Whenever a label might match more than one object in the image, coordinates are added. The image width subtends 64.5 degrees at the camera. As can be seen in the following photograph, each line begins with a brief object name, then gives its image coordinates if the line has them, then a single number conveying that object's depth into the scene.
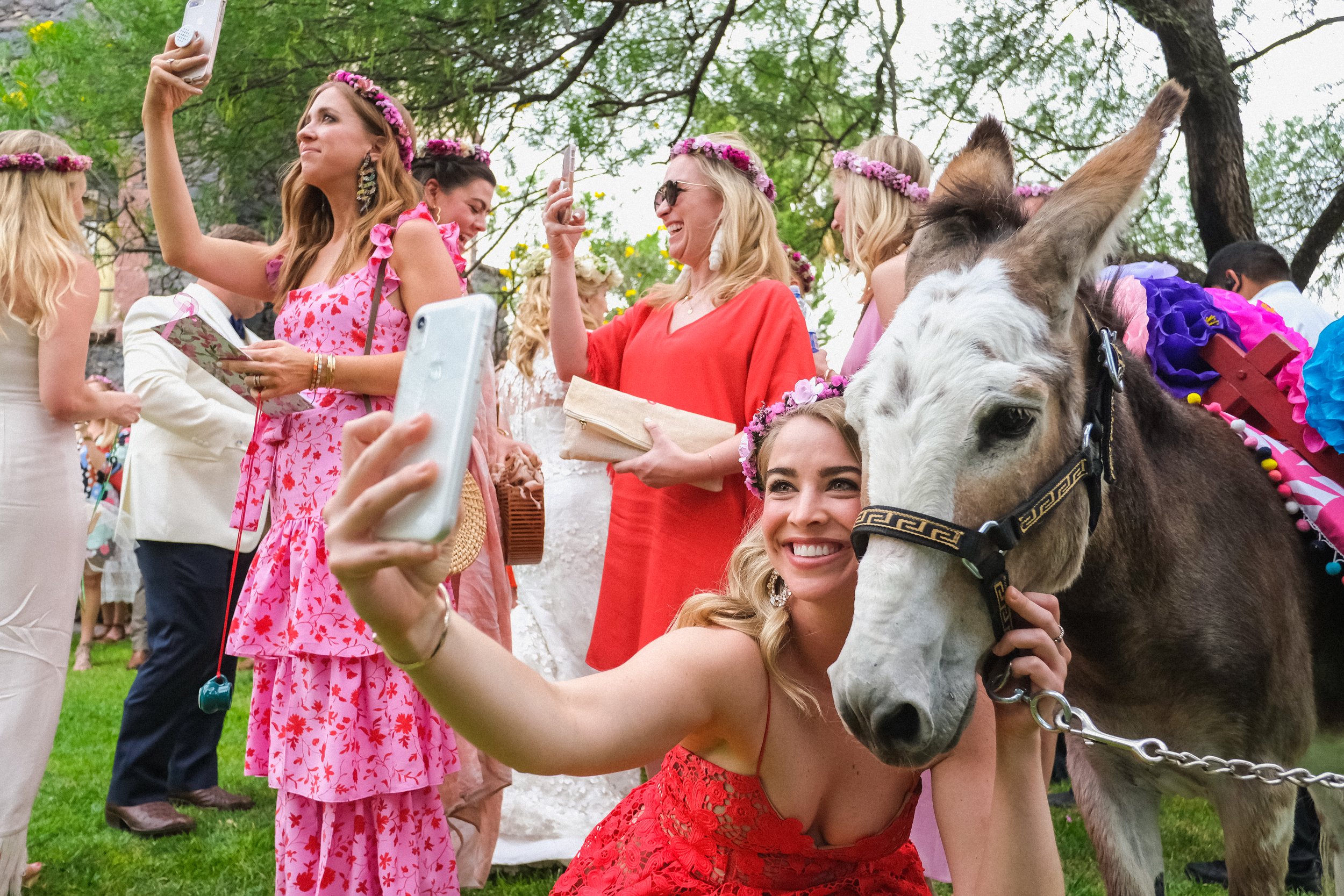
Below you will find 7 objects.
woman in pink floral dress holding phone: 2.86
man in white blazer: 4.64
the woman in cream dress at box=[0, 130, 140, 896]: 3.60
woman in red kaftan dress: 3.25
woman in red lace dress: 1.75
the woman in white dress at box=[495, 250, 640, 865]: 4.30
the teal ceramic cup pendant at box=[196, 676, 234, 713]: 2.94
